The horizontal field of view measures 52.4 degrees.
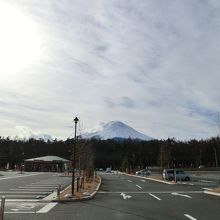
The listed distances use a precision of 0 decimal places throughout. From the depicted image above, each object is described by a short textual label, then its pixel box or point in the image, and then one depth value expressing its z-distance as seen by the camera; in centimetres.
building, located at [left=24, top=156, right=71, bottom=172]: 6515
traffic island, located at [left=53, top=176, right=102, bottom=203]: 1089
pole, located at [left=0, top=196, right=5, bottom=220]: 485
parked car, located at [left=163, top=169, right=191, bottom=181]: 2724
